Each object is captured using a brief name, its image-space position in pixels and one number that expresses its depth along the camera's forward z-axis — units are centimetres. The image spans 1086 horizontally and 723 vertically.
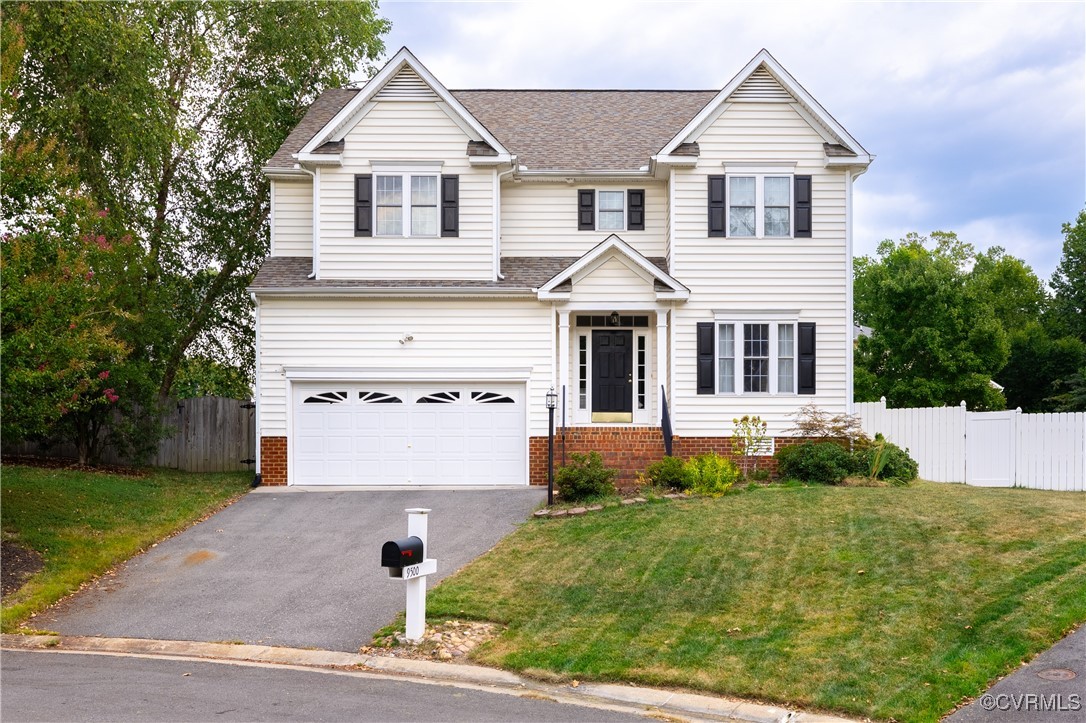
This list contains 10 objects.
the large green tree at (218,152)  2370
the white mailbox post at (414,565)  968
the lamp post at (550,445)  1666
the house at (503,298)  1983
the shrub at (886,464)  1848
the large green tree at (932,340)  3781
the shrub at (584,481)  1660
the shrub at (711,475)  1695
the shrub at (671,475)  1722
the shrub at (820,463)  1836
